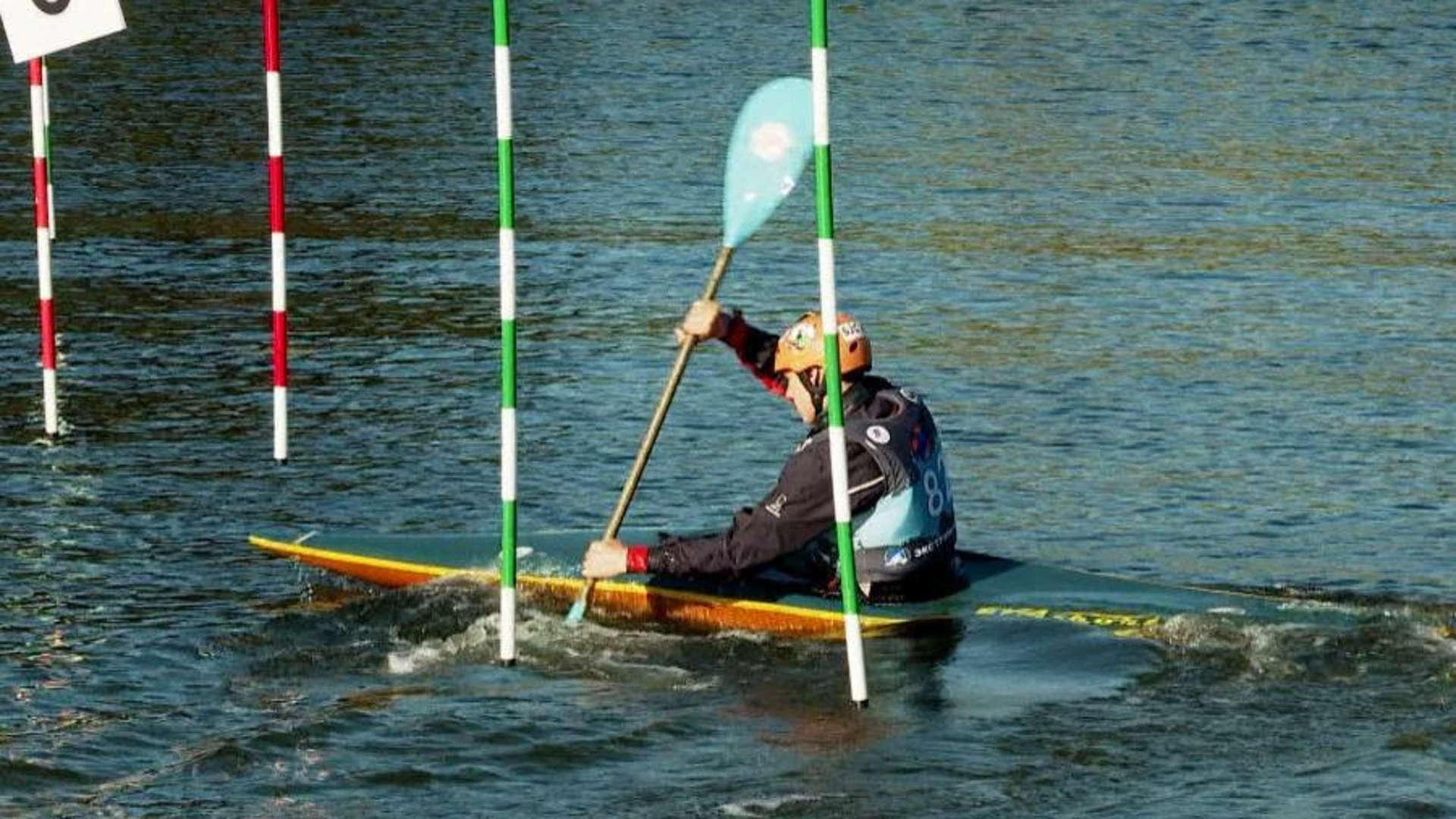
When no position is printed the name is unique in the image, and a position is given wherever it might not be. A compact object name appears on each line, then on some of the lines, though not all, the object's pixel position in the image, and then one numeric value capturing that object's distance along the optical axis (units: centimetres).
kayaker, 1809
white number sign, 2356
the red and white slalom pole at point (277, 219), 2217
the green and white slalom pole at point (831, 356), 1580
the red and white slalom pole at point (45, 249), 2467
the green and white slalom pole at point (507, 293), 1662
